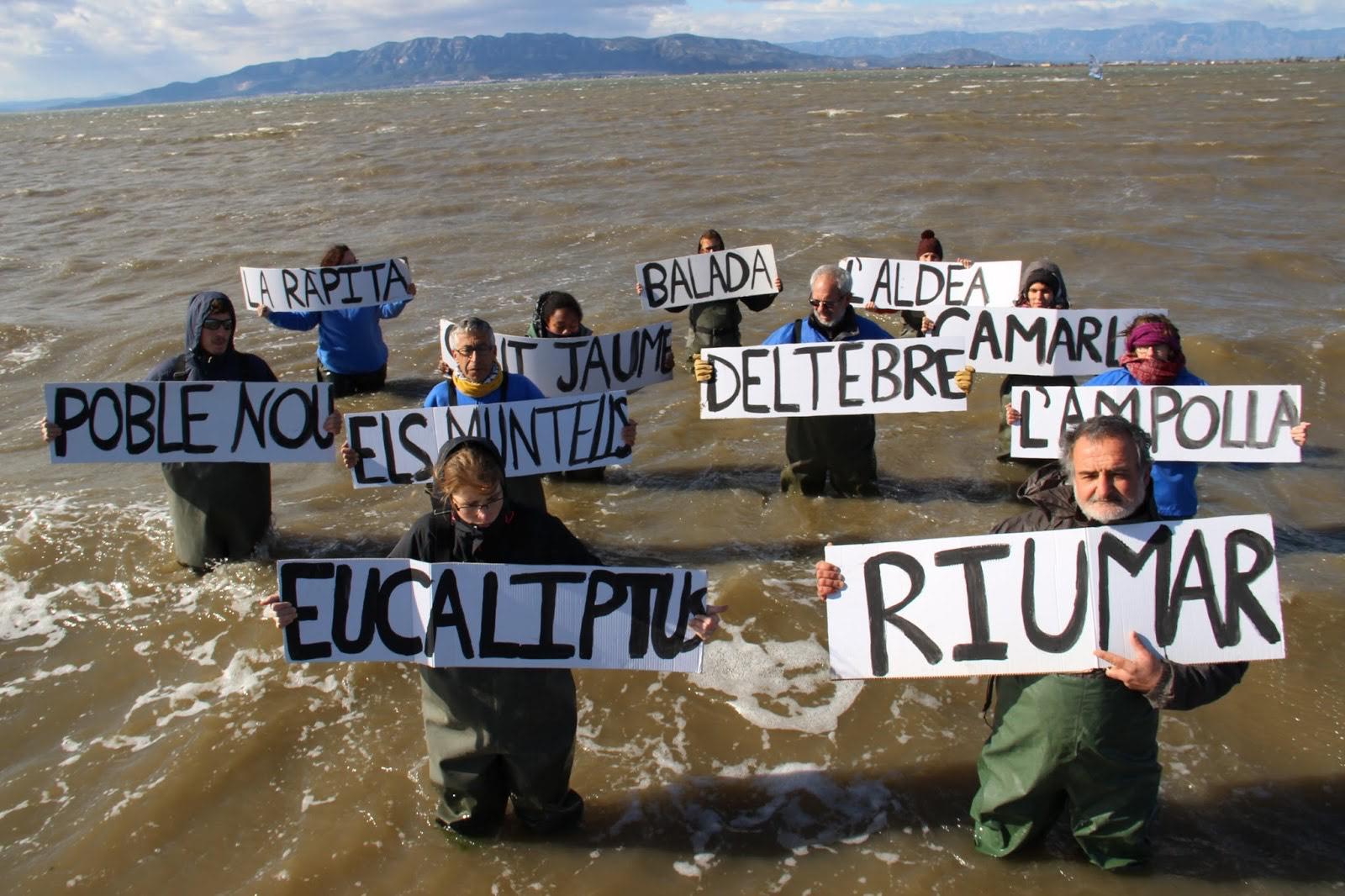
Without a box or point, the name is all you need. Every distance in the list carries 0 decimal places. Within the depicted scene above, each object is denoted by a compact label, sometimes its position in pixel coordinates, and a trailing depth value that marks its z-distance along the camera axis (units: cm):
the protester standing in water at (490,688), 370
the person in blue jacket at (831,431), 664
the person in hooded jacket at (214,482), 608
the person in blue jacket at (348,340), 984
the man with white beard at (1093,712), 338
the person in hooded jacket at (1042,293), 728
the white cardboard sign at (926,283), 885
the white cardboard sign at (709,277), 954
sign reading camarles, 715
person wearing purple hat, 556
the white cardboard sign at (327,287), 966
